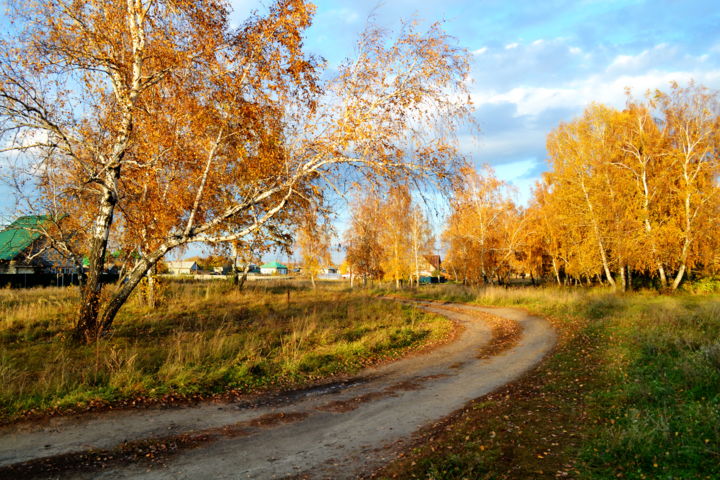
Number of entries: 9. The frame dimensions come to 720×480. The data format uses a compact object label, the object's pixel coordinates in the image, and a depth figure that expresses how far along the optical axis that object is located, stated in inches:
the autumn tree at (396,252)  1820.9
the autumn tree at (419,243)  1823.3
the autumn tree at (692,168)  1017.5
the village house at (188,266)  3432.6
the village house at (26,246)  583.2
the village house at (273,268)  4748.0
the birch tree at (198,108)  386.0
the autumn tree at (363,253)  1584.6
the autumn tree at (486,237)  1446.9
